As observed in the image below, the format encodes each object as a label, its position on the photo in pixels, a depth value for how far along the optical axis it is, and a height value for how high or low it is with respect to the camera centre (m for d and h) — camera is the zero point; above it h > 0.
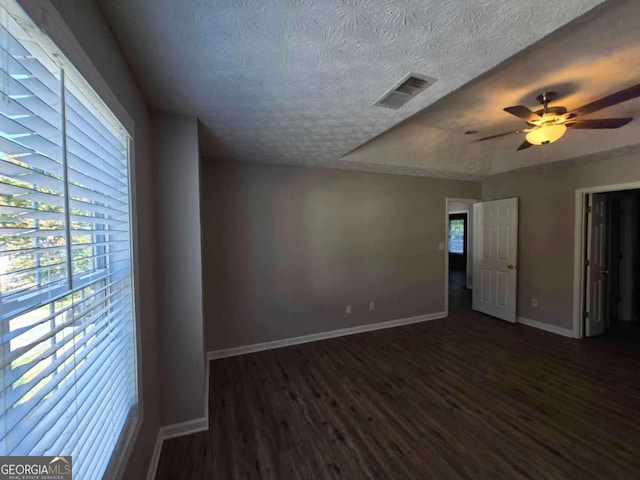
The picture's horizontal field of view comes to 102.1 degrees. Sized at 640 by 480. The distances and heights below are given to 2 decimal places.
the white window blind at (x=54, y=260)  0.59 -0.07
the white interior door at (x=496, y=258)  4.19 -0.46
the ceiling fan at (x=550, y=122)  2.01 +0.90
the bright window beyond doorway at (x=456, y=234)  8.58 -0.05
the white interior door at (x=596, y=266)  3.59 -0.50
